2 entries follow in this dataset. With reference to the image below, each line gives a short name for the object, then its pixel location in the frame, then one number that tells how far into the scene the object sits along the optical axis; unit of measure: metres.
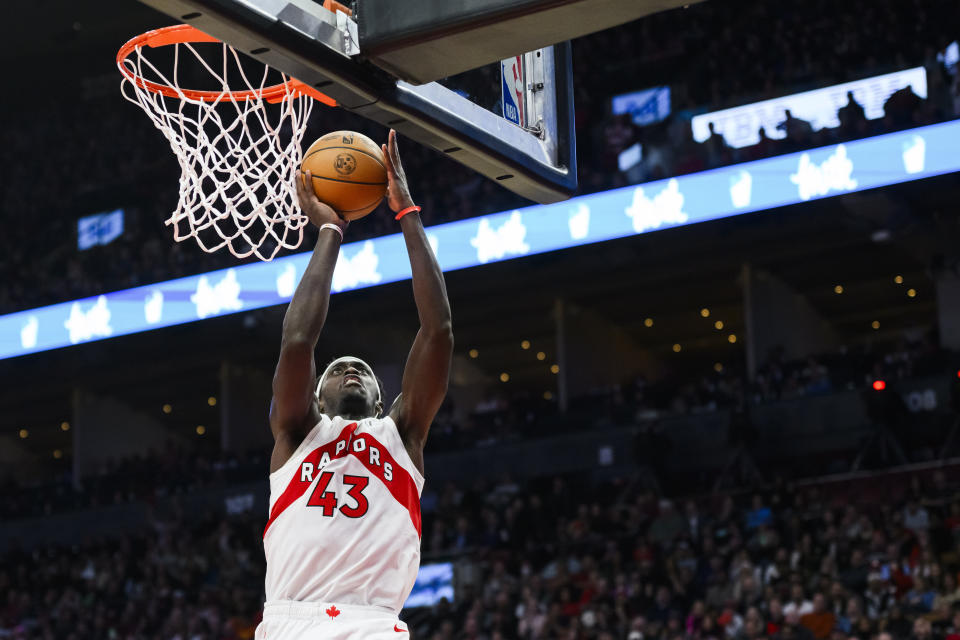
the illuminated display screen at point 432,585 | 15.97
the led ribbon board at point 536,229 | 15.08
